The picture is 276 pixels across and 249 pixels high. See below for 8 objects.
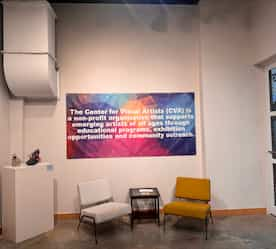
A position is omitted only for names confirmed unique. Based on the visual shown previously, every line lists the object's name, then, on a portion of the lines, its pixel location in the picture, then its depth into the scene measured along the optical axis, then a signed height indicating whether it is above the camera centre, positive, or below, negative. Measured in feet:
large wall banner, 14.32 +0.57
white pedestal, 11.10 -2.78
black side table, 13.08 -3.00
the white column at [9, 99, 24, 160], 13.55 +0.57
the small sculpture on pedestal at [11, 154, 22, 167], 11.93 -1.11
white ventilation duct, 12.25 +4.53
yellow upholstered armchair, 11.59 -3.19
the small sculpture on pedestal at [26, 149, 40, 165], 12.12 -1.02
